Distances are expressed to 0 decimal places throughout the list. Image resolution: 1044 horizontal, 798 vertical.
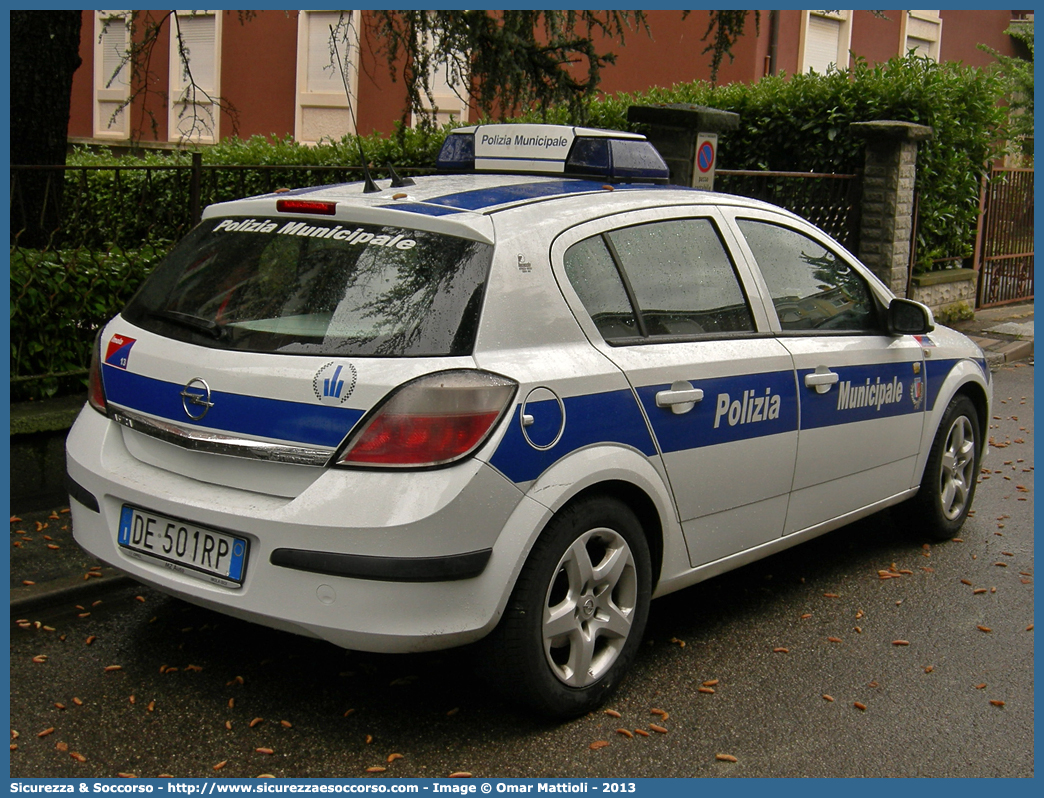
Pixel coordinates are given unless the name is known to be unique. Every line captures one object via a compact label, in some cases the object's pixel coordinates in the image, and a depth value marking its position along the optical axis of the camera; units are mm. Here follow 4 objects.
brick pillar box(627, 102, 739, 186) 8086
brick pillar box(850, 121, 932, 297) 11586
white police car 3102
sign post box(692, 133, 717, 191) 8094
